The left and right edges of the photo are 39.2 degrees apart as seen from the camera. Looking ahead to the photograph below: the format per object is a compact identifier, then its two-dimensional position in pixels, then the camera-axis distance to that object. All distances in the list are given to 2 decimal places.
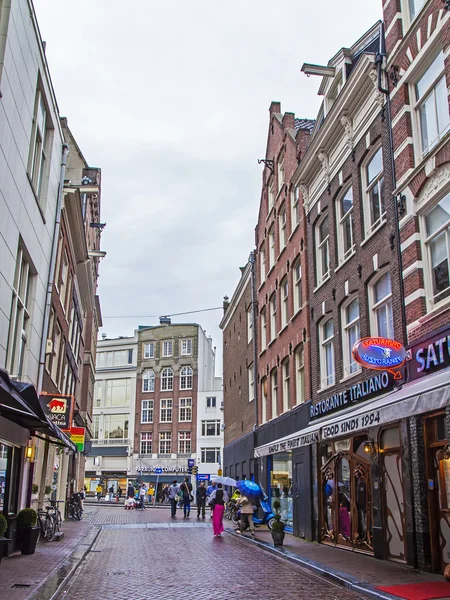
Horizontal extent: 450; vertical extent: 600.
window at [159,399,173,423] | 68.25
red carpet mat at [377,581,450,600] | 9.06
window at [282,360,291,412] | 23.98
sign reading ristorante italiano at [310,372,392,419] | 13.99
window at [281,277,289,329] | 24.46
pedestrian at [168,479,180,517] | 30.18
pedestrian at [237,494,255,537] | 19.73
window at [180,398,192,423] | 67.56
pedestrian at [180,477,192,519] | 29.56
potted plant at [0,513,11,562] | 11.52
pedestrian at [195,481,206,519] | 29.36
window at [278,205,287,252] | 25.29
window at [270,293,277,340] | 26.45
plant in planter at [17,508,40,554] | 13.87
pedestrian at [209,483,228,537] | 20.06
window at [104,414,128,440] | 69.50
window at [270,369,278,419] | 25.88
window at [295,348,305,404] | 21.97
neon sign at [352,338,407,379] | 12.51
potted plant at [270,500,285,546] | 16.55
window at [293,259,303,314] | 22.61
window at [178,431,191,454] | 66.31
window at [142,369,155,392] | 70.38
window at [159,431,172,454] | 66.81
